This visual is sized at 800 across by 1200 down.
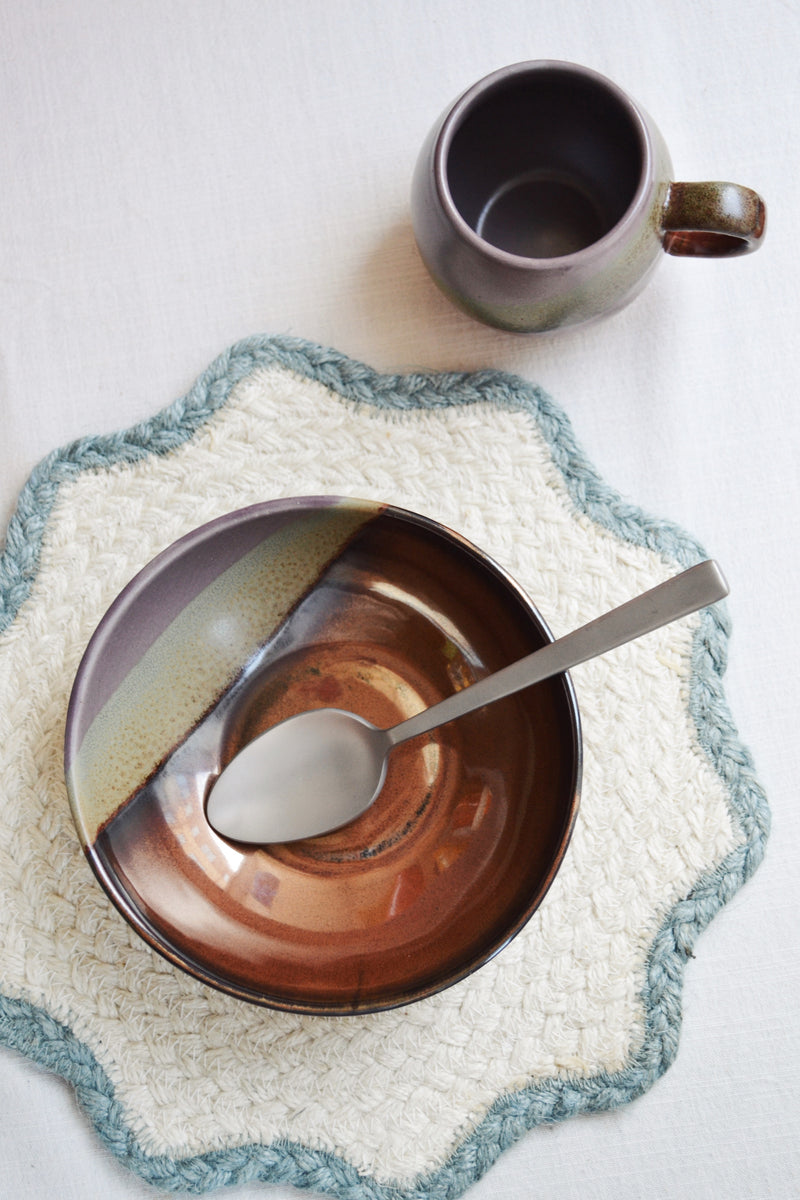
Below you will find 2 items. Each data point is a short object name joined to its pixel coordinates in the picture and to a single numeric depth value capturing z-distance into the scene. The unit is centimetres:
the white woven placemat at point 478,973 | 56
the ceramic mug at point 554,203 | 50
